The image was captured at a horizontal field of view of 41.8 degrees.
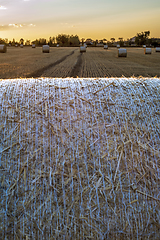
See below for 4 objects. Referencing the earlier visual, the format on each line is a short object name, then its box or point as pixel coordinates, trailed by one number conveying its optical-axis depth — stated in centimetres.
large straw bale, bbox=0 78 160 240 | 162
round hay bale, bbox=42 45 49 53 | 3067
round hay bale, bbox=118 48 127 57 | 2584
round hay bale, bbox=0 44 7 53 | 2862
